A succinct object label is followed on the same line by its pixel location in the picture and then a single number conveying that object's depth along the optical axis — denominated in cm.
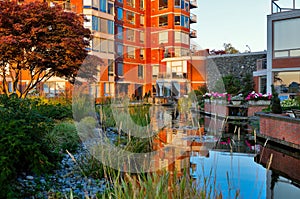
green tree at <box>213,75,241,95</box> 2178
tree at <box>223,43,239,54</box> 4122
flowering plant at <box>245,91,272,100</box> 1385
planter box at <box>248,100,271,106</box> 1379
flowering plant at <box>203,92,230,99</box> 1639
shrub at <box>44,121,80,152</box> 579
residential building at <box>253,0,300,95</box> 1688
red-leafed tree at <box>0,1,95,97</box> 1125
